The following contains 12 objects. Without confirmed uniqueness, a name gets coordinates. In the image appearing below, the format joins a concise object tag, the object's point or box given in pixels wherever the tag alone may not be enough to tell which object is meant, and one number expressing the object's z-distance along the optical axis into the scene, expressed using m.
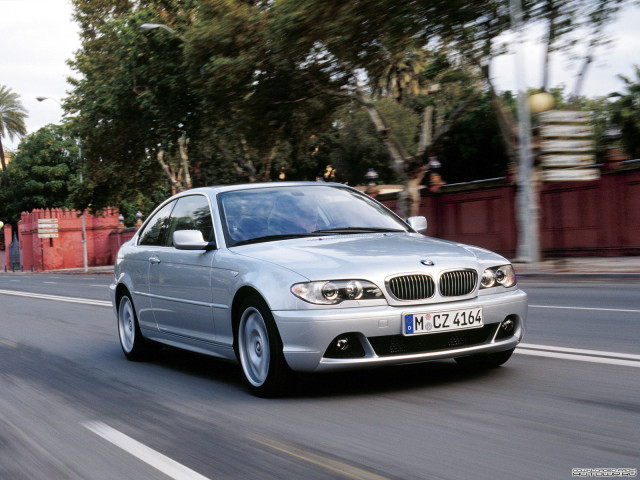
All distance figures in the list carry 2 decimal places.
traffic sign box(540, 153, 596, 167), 20.24
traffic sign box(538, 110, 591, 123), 20.05
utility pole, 21.44
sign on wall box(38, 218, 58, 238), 62.78
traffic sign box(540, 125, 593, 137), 20.25
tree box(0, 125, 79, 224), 74.44
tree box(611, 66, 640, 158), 41.50
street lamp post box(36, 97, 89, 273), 49.96
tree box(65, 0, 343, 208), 25.48
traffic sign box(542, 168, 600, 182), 19.91
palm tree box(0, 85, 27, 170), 81.56
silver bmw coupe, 5.44
